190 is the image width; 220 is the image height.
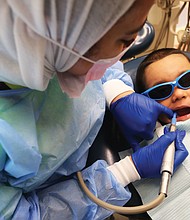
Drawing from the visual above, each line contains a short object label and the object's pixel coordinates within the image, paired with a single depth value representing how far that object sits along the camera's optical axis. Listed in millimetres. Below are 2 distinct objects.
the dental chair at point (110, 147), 1040
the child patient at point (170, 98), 984
